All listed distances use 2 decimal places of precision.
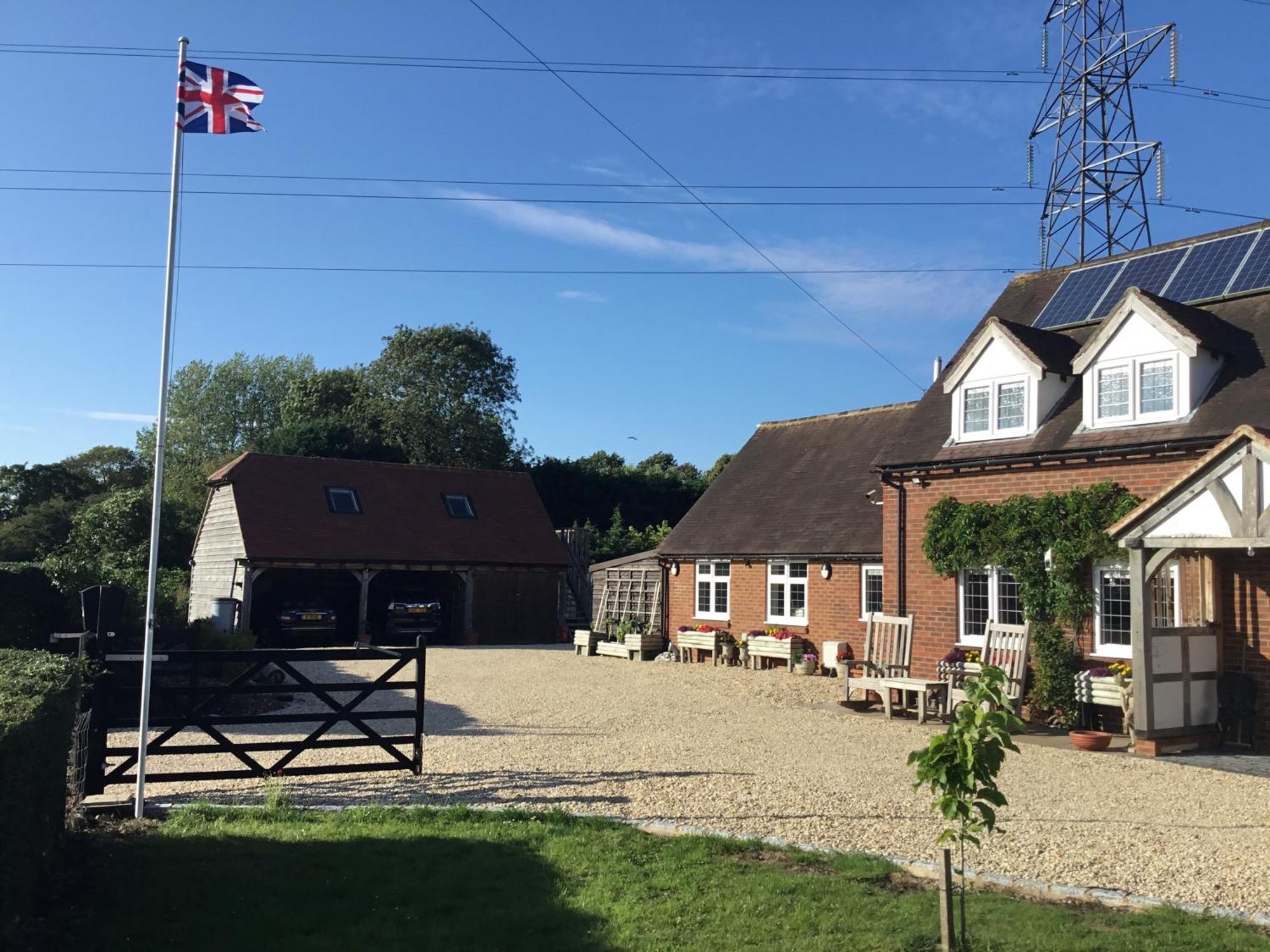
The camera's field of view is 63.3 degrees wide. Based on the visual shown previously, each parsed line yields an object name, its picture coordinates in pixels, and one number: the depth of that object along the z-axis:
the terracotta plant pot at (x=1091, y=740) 13.03
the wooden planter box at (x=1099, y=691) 14.02
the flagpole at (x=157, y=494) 8.44
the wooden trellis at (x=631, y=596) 28.83
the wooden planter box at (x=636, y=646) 26.92
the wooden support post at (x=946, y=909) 5.21
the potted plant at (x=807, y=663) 22.48
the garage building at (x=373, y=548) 29.98
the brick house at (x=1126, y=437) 13.24
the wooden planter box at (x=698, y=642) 25.47
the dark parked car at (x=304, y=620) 28.50
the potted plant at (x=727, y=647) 25.09
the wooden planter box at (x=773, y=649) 23.11
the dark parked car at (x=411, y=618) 30.19
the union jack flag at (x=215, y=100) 9.38
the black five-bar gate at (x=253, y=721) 9.08
